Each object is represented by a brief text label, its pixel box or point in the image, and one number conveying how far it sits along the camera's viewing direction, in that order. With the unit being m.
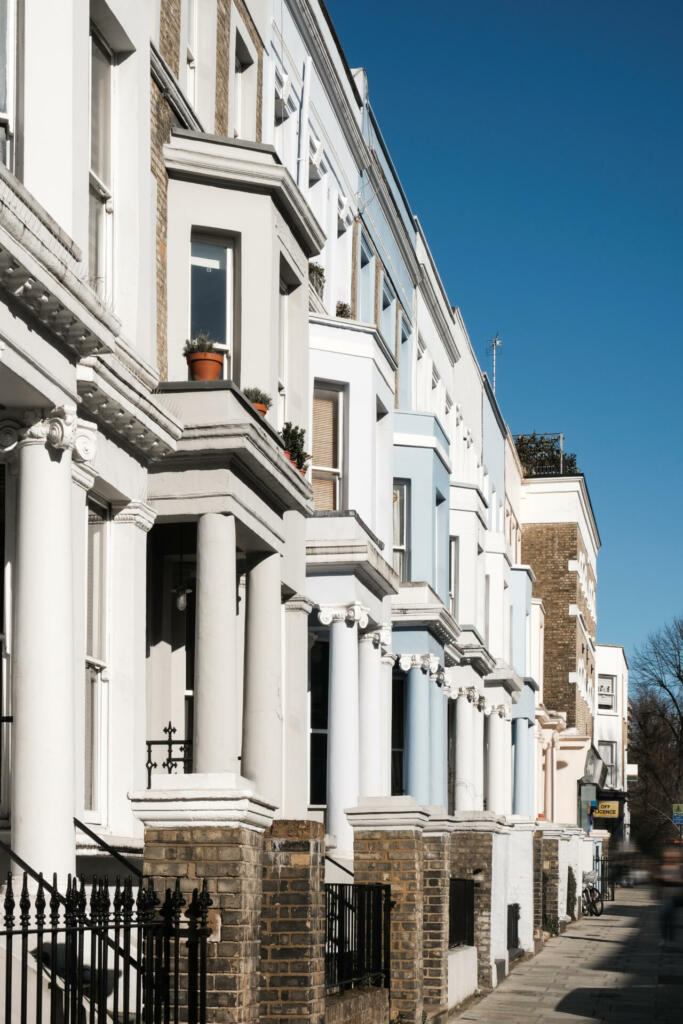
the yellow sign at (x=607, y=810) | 63.00
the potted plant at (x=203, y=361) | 14.14
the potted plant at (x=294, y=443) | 16.33
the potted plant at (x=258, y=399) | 14.66
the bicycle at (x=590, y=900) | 44.22
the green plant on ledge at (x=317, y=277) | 21.37
